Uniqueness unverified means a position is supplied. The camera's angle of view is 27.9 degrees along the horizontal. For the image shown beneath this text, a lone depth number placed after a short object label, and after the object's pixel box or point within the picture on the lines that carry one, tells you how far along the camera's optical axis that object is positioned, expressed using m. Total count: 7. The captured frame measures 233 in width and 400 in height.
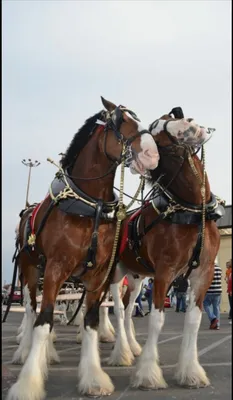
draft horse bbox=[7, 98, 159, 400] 4.29
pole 22.19
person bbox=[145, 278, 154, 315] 15.34
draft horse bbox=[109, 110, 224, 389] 4.82
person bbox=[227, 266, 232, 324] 12.66
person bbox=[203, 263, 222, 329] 9.91
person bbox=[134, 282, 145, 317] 12.84
